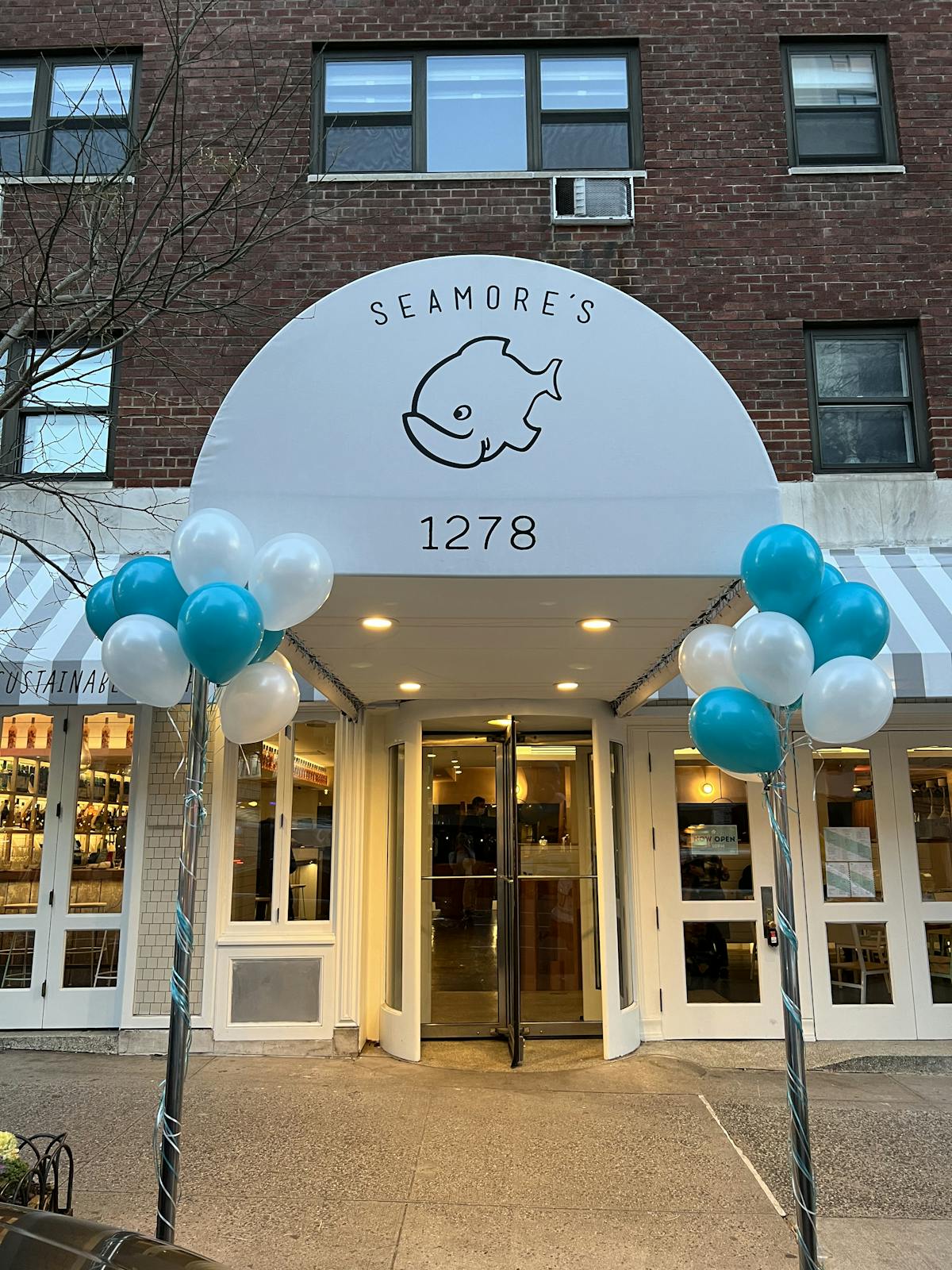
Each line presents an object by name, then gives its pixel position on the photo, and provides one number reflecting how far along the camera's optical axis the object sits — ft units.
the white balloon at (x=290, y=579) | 12.32
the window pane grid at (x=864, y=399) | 26.76
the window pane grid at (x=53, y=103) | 27.86
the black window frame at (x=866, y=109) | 27.89
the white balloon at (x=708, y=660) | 13.20
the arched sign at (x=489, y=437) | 13.82
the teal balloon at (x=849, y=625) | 12.10
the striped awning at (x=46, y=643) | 21.27
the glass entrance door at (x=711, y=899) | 25.09
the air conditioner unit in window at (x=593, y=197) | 27.14
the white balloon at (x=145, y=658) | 12.06
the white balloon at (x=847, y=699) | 11.60
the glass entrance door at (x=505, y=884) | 25.79
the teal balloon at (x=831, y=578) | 12.92
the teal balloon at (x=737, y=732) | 11.98
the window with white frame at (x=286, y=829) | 24.84
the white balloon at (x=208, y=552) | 12.28
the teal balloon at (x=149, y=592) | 12.70
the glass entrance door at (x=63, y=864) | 24.79
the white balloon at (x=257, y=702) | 12.81
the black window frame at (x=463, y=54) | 28.02
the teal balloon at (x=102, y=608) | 13.28
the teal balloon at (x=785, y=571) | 12.21
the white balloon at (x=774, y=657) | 11.73
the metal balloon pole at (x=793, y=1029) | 11.27
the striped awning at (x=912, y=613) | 20.44
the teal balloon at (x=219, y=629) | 11.53
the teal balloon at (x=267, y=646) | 13.09
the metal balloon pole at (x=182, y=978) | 11.67
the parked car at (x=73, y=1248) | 7.26
